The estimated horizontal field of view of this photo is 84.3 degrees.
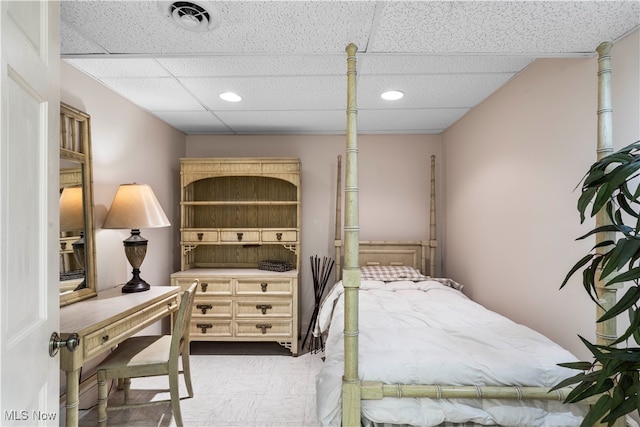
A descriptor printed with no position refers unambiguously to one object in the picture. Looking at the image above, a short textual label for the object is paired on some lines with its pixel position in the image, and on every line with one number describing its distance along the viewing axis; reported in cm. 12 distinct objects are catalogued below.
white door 78
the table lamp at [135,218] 241
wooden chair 201
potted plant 99
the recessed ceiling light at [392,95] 271
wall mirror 208
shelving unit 340
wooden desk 165
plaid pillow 341
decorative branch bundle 373
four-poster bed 156
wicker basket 359
